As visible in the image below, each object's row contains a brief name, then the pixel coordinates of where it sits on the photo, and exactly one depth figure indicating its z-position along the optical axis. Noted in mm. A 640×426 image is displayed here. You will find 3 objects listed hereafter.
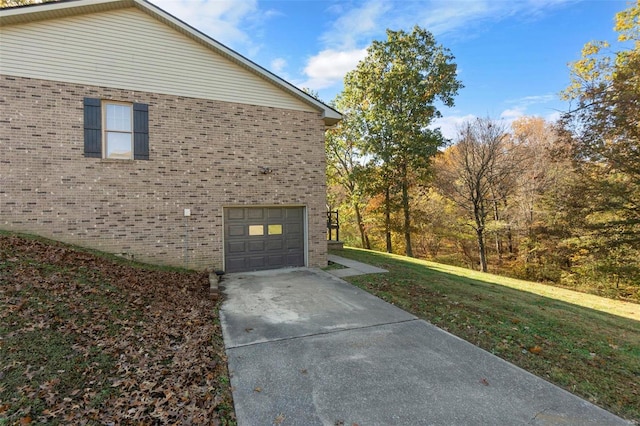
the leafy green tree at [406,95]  17172
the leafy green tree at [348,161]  19109
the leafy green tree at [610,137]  10102
